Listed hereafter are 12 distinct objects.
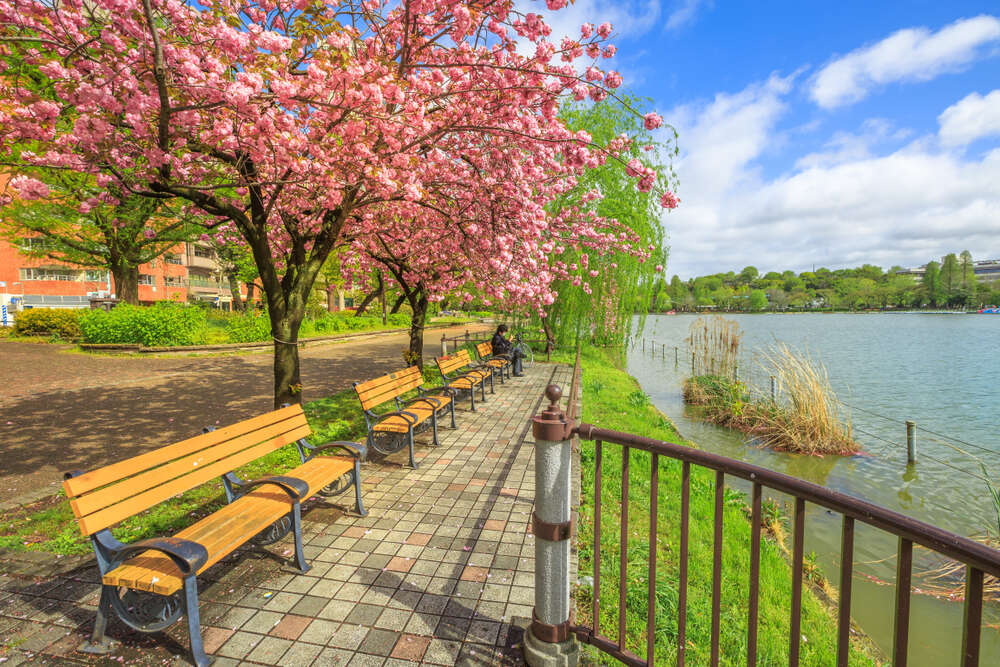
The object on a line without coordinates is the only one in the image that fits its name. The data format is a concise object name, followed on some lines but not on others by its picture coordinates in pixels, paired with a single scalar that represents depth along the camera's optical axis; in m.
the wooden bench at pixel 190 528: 2.52
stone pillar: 2.37
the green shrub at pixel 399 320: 35.38
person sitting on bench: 13.29
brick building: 38.03
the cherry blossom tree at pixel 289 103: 4.14
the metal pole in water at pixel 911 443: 9.09
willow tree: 13.70
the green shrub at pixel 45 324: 21.72
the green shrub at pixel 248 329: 19.83
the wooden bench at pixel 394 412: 5.59
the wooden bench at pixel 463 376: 8.50
